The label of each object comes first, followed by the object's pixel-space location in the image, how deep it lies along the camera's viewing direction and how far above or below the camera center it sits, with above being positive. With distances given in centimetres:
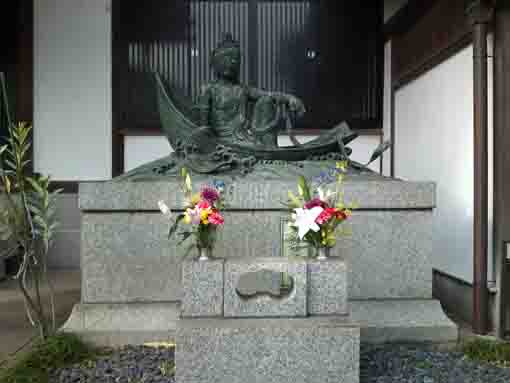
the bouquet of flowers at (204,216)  311 -14
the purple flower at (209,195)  314 -3
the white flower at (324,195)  318 -3
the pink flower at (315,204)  306 -8
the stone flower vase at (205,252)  313 -34
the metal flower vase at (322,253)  306 -33
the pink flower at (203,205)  312 -8
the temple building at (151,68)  722 +152
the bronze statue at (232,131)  432 +46
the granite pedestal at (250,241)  398 -36
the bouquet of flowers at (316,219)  301 -15
